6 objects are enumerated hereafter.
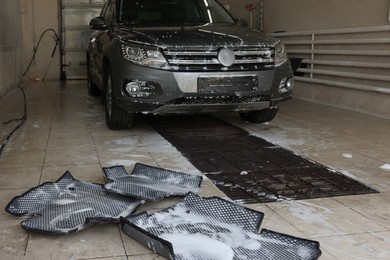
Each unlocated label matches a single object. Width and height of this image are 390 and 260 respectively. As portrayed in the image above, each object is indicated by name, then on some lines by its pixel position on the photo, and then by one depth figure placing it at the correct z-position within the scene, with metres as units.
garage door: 10.36
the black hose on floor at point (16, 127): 4.04
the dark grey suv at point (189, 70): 4.11
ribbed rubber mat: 2.89
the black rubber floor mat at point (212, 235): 2.01
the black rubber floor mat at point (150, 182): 2.67
